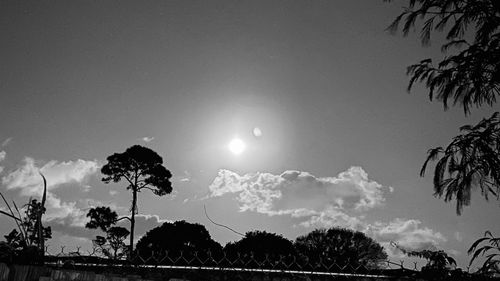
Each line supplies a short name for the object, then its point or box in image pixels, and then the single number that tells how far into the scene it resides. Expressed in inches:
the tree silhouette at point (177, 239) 1353.3
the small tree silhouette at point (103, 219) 1322.6
